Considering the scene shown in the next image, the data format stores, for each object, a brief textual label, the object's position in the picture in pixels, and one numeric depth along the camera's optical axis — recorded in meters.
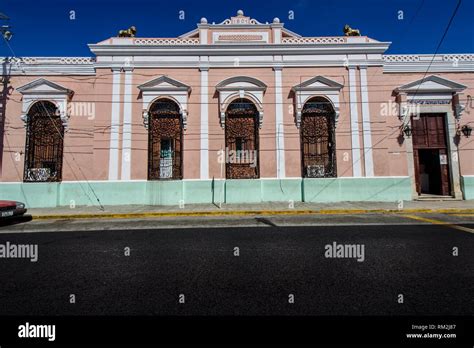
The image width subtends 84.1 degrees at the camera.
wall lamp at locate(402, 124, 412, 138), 13.20
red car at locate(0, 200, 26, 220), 8.30
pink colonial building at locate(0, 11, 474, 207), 12.92
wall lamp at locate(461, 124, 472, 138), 13.22
